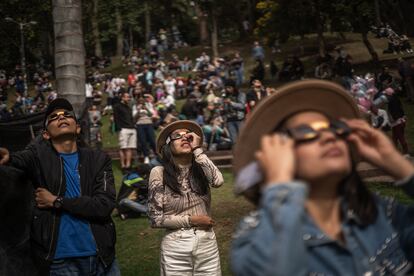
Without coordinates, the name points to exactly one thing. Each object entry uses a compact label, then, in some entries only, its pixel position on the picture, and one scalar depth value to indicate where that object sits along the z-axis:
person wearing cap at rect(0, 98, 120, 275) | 4.72
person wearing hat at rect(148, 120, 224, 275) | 5.58
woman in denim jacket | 2.28
